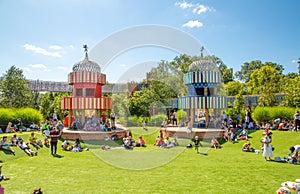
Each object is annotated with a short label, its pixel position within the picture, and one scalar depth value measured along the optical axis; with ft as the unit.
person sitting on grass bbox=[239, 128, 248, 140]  59.26
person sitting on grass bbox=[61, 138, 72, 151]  50.40
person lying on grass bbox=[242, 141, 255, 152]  49.47
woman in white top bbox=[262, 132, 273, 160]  40.09
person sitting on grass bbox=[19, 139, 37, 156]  44.39
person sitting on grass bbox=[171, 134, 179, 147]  56.98
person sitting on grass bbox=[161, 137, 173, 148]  55.52
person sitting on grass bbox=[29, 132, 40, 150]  49.38
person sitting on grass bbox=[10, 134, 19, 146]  47.60
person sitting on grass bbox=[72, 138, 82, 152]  49.55
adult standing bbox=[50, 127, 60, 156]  45.24
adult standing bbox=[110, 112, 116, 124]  71.43
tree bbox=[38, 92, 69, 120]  102.32
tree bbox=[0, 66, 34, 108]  111.04
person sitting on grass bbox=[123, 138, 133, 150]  52.80
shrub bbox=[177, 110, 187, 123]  92.21
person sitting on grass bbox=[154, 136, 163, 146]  58.13
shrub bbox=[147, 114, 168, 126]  85.94
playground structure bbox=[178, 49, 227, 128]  69.77
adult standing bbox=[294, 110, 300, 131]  59.88
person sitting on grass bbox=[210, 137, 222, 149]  54.70
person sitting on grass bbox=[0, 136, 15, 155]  43.77
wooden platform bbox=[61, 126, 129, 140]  60.80
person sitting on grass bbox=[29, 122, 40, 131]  72.13
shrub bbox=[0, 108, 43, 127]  67.56
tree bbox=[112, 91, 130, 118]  90.34
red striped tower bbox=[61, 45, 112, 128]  69.77
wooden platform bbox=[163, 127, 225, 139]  62.95
